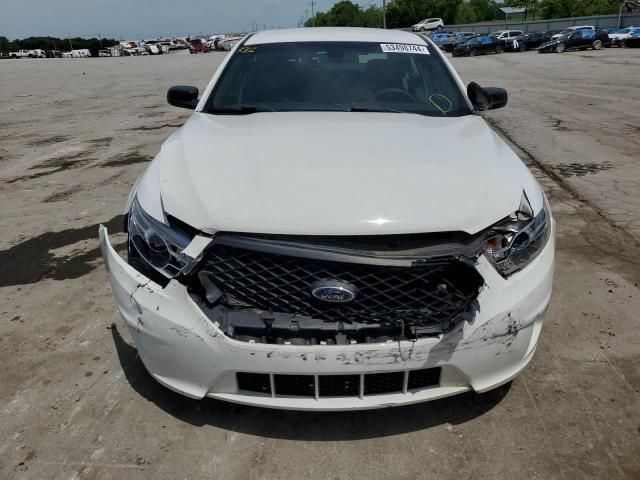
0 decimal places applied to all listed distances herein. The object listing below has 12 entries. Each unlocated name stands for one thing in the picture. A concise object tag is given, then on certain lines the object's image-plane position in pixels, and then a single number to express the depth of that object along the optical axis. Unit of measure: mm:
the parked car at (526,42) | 36844
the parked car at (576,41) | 33125
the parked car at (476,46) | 34938
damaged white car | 1866
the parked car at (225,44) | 59625
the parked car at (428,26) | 69812
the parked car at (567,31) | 33994
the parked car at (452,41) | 38681
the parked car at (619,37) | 33997
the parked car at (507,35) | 37625
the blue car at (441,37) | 45278
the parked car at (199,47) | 58950
